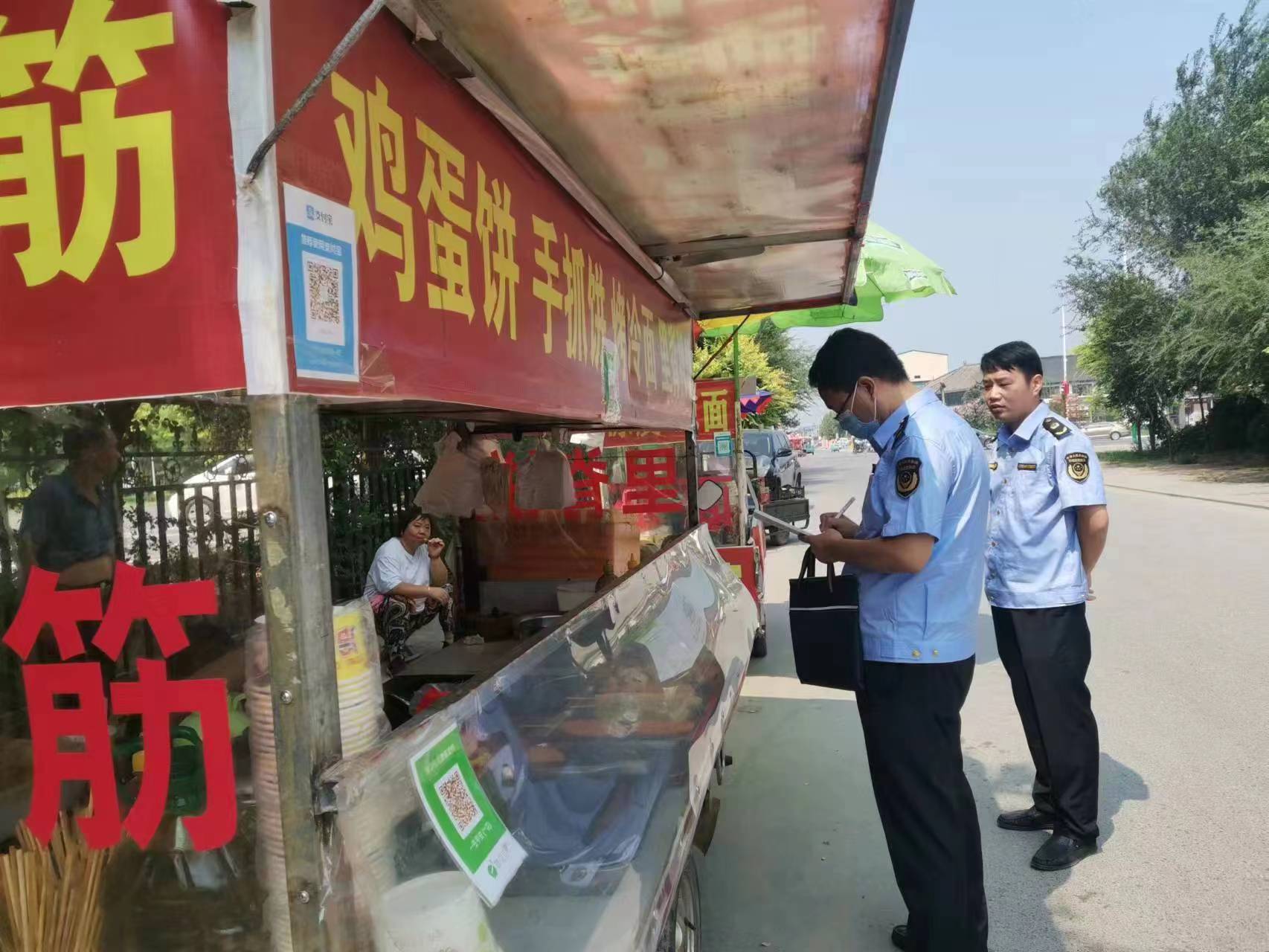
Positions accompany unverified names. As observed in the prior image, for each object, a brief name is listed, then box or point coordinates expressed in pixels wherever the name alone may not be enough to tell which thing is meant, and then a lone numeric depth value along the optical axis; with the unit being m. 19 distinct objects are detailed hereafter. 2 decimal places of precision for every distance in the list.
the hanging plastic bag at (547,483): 5.89
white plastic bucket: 1.23
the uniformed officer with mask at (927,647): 2.30
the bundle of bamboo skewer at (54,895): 1.35
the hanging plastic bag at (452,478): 5.33
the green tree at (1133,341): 22.31
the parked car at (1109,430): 45.31
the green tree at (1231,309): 16.38
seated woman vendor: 4.32
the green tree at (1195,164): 21.73
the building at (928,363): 113.56
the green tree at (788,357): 25.09
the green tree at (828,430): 112.94
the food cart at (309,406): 1.15
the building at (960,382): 78.06
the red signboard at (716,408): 7.11
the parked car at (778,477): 11.09
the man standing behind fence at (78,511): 2.01
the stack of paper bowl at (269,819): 1.28
